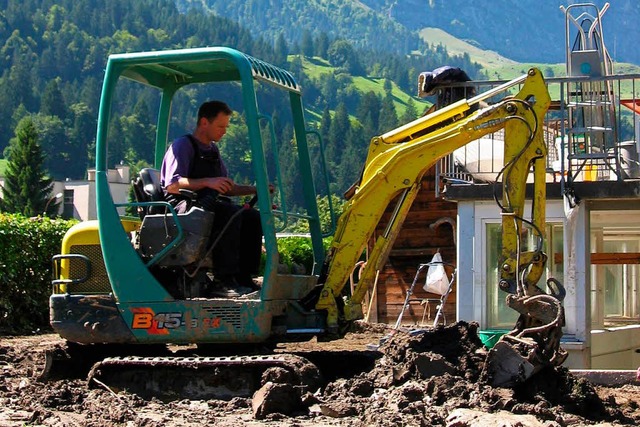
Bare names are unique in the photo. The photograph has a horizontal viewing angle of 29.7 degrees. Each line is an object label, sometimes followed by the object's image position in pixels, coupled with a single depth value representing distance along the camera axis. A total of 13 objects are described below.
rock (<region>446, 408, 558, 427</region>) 8.41
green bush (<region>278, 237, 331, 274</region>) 29.12
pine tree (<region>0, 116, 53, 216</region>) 98.06
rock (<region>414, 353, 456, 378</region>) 9.86
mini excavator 10.40
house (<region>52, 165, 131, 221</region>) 109.23
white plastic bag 23.12
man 10.53
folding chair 16.69
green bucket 14.57
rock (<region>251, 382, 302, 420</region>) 9.40
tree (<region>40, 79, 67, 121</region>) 164.25
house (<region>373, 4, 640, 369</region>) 14.61
